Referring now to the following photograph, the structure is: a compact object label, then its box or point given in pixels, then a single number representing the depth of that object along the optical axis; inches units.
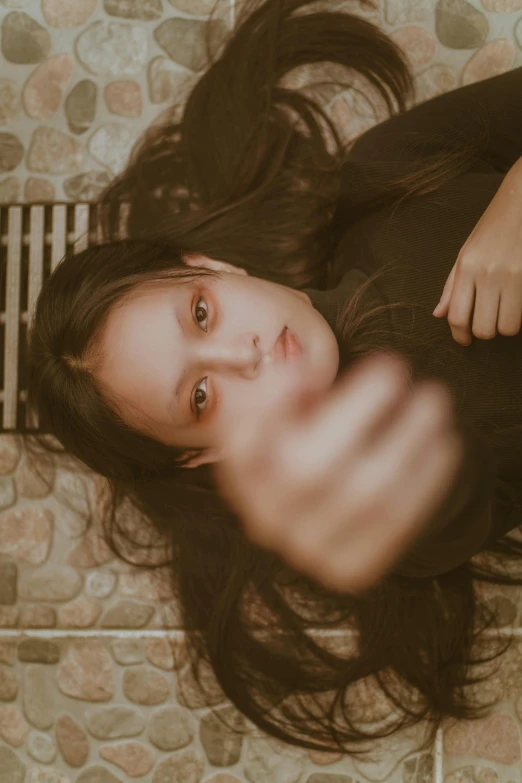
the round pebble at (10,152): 60.4
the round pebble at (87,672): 59.1
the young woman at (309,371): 54.3
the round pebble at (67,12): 60.4
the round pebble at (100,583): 59.5
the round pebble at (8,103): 60.5
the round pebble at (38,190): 60.4
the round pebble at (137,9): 60.3
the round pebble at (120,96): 60.2
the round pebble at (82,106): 60.3
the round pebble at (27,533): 59.7
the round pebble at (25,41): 60.4
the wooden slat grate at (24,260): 60.0
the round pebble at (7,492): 59.9
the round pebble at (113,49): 60.2
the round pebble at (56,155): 60.3
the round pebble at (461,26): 59.4
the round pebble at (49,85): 60.3
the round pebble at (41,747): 59.0
